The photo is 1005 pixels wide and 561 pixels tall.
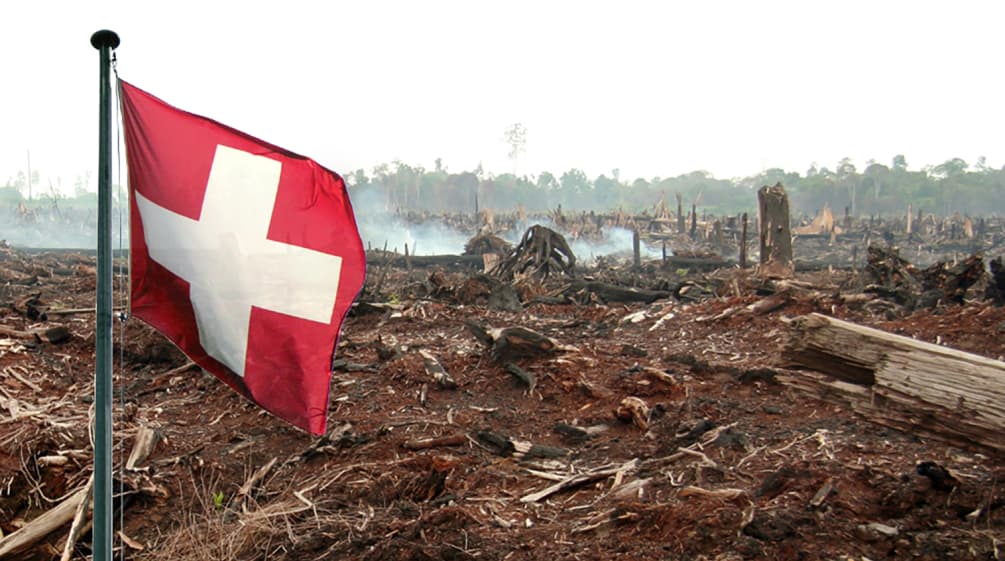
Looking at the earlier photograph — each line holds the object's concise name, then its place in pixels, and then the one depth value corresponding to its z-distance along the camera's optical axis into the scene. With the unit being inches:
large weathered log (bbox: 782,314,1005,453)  152.3
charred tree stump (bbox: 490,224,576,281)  654.5
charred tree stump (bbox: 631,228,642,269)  841.4
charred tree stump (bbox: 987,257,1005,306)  360.8
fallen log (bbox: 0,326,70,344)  320.2
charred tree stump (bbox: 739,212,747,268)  642.2
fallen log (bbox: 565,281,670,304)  512.1
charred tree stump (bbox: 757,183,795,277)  498.3
